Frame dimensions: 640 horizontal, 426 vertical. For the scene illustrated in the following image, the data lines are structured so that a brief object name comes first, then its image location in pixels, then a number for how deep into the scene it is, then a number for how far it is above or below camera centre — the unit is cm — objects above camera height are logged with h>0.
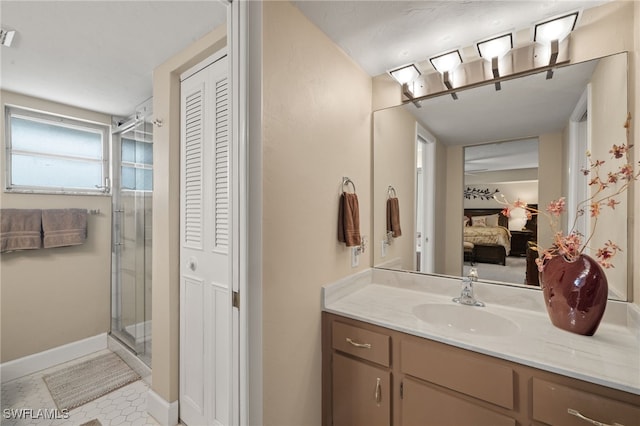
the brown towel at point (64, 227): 225 -13
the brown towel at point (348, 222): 147 -5
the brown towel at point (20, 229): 205 -14
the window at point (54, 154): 216 +52
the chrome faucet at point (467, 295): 142 -44
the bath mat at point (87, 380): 193 -134
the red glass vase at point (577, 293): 102 -32
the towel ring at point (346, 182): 155 +18
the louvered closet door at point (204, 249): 146 -21
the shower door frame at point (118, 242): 249 -30
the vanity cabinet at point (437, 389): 84 -67
